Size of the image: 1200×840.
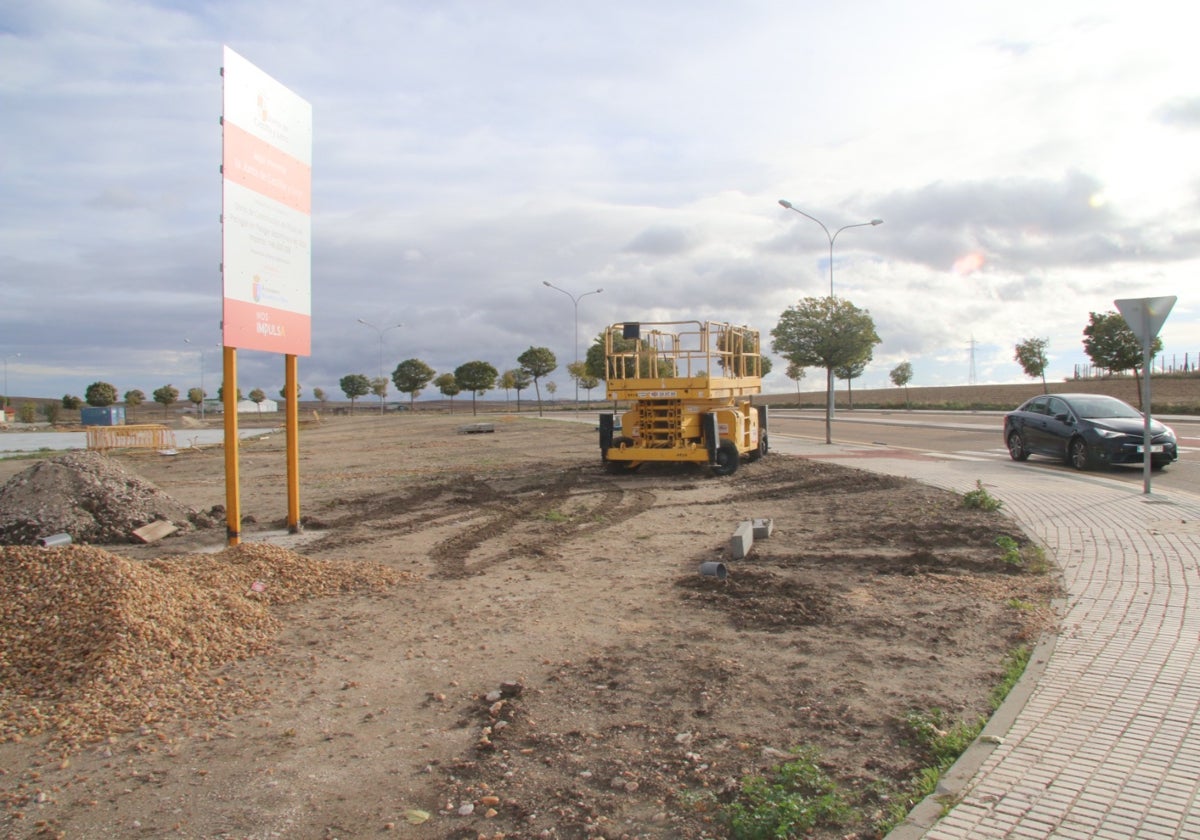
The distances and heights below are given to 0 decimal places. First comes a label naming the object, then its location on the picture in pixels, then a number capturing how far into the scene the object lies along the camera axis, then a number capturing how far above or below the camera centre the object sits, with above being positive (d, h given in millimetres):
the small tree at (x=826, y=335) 22250 +1789
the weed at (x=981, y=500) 9812 -1174
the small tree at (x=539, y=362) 87500 +4169
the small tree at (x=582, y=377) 81188 +2472
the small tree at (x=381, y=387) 90619 +1695
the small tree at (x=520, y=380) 92875 +2439
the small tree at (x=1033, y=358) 64062 +3377
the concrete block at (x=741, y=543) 7910 -1350
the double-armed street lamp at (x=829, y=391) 23669 +328
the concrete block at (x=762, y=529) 8828 -1347
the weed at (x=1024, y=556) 7001 -1353
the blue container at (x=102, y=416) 67825 -1154
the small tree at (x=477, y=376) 93562 +2893
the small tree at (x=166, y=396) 121112 +905
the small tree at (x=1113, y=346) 46875 +3135
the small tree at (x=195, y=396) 121688 +935
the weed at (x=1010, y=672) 4219 -1466
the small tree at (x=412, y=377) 104375 +3136
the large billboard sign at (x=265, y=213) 8914 +2146
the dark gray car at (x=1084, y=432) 14766 -577
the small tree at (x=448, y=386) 100956 +1964
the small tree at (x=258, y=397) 114925 +754
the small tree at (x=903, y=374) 89625 +2953
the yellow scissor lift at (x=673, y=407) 15680 -104
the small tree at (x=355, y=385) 123000 +2516
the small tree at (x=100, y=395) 105312 +919
